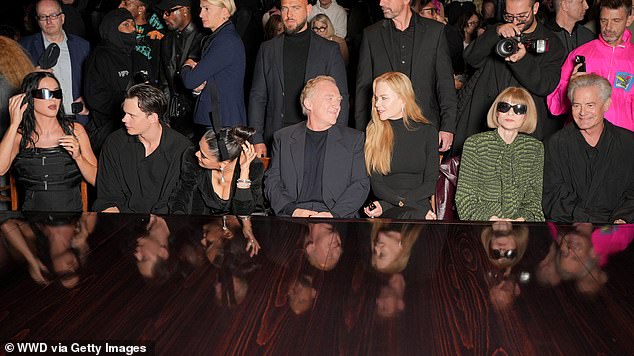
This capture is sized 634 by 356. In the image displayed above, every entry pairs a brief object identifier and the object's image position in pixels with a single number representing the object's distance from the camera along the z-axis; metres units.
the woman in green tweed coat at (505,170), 3.58
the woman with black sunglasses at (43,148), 3.70
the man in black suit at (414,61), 4.09
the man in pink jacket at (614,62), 4.10
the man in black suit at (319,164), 3.57
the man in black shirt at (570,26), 4.45
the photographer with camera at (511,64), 3.96
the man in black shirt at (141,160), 3.61
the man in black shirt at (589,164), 3.66
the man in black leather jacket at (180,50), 4.59
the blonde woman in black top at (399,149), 3.64
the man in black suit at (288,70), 4.21
